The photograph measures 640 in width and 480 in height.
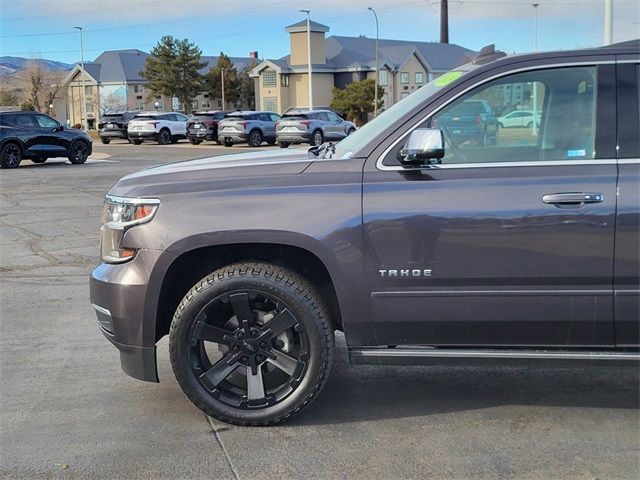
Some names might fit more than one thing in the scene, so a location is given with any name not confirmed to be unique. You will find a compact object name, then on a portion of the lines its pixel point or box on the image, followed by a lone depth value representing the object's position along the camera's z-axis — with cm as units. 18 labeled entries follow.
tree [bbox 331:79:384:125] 5850
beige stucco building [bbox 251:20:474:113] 6469
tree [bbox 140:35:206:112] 7406
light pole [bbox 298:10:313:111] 4692
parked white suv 3734
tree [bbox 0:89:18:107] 8838
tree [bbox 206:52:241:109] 7948
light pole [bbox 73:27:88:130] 7876
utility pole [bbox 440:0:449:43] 7019
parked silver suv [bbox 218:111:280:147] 3359
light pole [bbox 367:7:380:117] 5422
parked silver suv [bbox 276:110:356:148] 3169
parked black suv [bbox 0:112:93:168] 2216
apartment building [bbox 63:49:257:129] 8019
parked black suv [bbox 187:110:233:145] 3656
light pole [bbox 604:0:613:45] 1630
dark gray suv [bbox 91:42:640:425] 369
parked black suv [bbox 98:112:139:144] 4000
